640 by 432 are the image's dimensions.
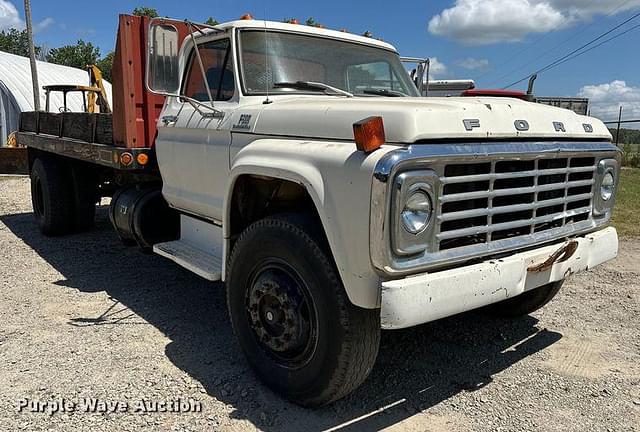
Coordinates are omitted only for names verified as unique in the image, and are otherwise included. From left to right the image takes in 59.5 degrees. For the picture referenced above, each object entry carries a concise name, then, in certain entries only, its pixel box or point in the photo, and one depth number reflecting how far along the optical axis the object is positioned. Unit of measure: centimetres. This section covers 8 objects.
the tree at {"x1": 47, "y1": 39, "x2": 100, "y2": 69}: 5588
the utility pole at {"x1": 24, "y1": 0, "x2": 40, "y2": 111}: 1975
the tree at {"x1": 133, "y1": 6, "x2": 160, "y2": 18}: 4262
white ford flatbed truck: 255
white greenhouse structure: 2277
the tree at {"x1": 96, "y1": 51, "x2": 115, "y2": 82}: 4676
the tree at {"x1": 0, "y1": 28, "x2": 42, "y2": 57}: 6231
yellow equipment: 1061
